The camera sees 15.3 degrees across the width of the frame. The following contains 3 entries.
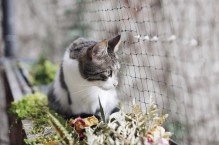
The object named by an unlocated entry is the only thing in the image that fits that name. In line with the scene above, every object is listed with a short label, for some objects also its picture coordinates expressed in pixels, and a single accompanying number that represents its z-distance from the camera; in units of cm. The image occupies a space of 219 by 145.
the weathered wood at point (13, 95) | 191
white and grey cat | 198
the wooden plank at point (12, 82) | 217
